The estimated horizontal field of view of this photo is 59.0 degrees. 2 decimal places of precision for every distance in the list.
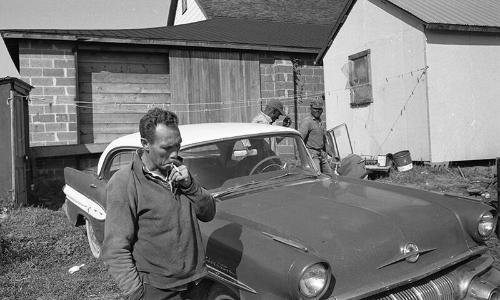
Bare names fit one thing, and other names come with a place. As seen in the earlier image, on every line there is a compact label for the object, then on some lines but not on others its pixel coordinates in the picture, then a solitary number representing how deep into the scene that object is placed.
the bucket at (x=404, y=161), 9.01
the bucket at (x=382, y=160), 9.33
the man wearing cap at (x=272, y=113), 6.71
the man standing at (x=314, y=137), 6.98
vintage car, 2.42
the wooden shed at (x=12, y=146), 6.63
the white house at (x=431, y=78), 9.05
